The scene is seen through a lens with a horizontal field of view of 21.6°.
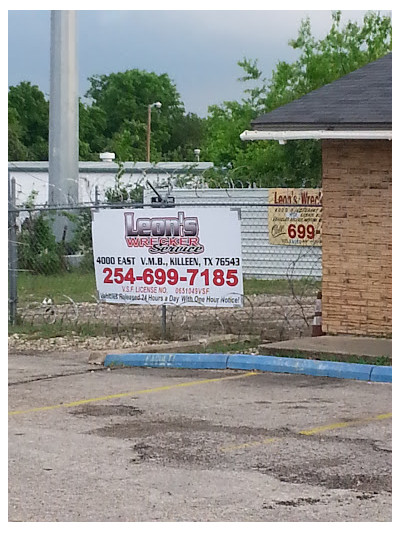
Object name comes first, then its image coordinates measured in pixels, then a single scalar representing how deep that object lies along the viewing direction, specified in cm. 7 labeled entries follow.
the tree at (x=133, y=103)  7369
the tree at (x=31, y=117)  6172
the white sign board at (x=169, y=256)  1293
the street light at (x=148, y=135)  6006
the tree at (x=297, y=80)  2847
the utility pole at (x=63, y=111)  2484
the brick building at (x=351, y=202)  1238
